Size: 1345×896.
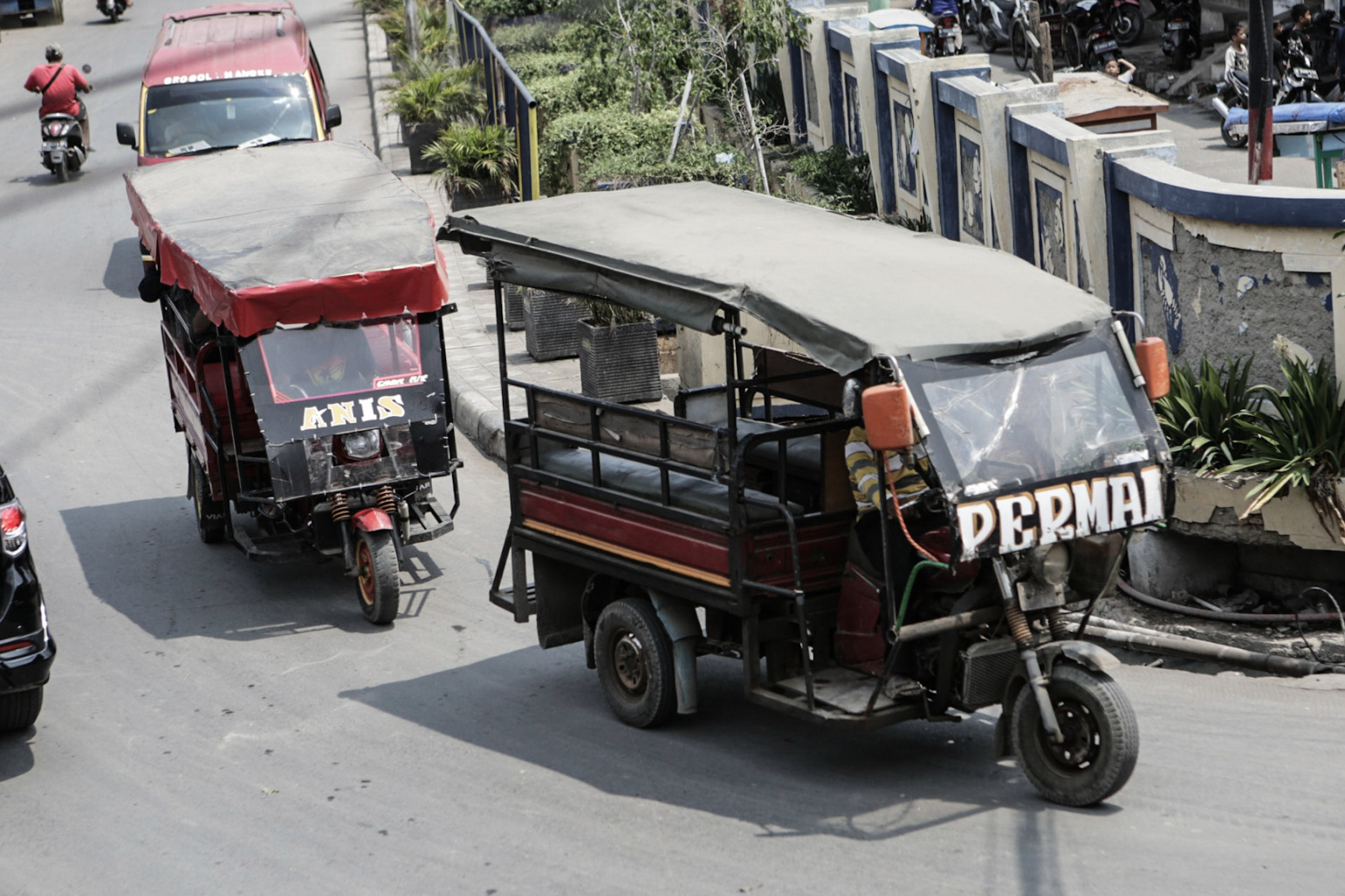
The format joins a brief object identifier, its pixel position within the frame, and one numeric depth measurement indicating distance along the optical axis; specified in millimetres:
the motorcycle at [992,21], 26422
